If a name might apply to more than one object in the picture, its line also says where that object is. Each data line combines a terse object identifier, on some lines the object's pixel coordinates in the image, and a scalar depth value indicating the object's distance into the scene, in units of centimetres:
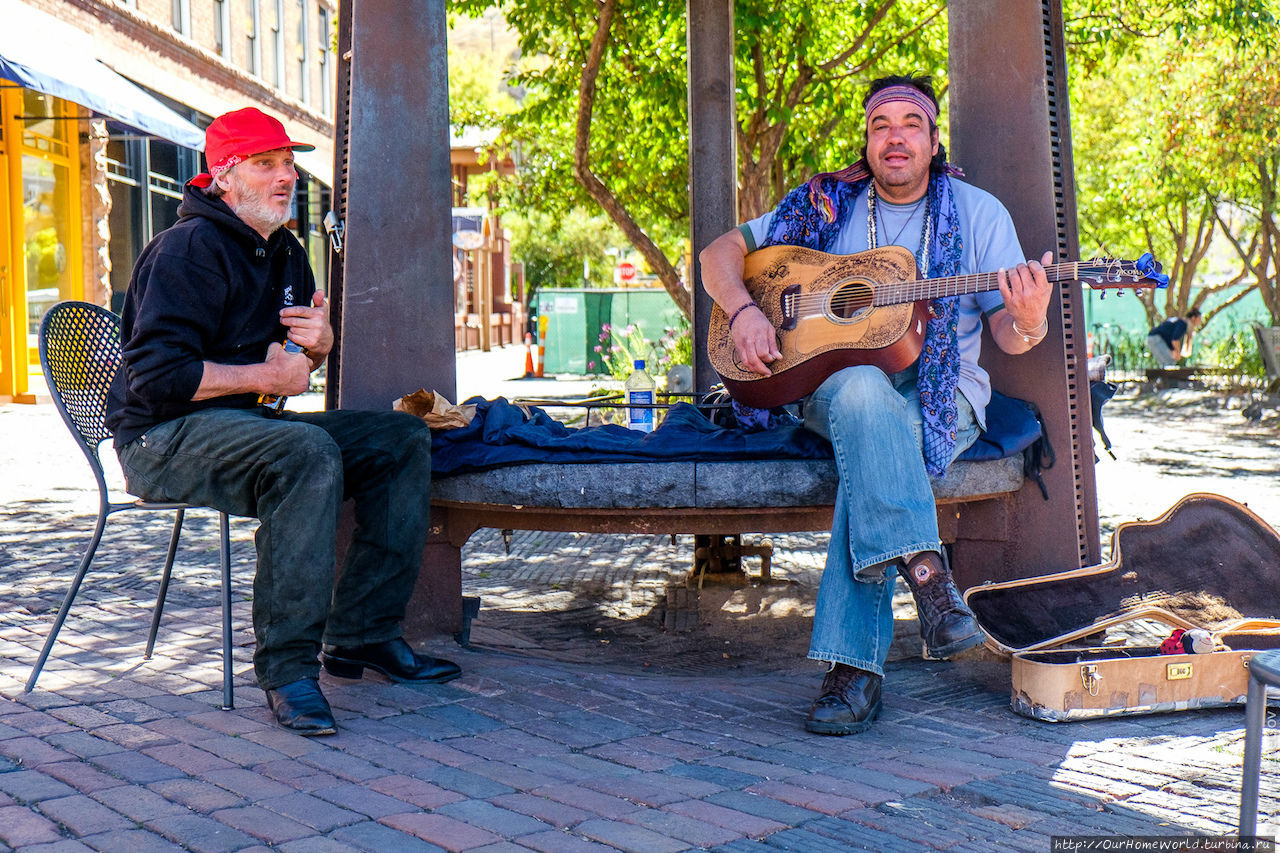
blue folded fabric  390
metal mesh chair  365
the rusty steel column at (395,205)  431
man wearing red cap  336
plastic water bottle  529
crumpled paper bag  409
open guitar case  355
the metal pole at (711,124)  689
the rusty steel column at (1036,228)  433
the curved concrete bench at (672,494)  383
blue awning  1178
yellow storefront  1411
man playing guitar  342
